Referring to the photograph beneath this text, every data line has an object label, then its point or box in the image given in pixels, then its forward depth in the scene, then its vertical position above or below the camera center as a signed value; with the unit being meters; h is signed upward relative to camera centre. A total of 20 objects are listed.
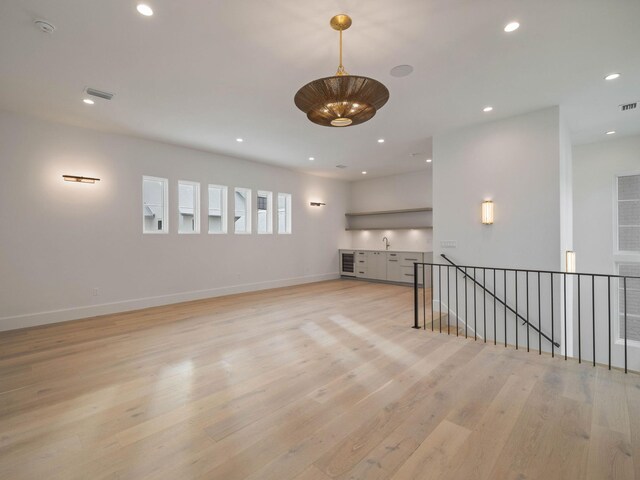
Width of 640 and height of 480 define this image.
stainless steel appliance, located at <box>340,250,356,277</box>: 9.73 -0.65
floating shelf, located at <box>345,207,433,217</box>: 8.62 +0.98
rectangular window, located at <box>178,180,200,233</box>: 6.57 +0.82
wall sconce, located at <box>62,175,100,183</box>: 5.01 +1.09
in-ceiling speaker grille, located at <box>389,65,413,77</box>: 3.40 +1.99
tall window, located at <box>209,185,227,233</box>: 7.04 +0.83
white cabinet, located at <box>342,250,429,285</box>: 8.42 -0.65
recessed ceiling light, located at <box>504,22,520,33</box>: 2.72 +1.99
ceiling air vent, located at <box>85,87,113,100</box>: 3.89 +1.99
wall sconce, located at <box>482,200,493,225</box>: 5.01 +0.52
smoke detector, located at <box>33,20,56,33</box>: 2.66 +1.96
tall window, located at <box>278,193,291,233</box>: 8.62 +0.87
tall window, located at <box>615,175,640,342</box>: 5.85 -0.04
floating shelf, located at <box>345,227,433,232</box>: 8.72 +0.45
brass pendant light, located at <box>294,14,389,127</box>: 2.33 +1.18
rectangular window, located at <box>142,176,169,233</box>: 6.12 +0.81
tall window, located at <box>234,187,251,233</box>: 7.60 +0.84
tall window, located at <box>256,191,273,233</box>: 8.05 +0.84
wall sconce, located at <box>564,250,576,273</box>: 4.86 -0.29
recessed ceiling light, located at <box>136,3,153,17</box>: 2.49 +1.97
